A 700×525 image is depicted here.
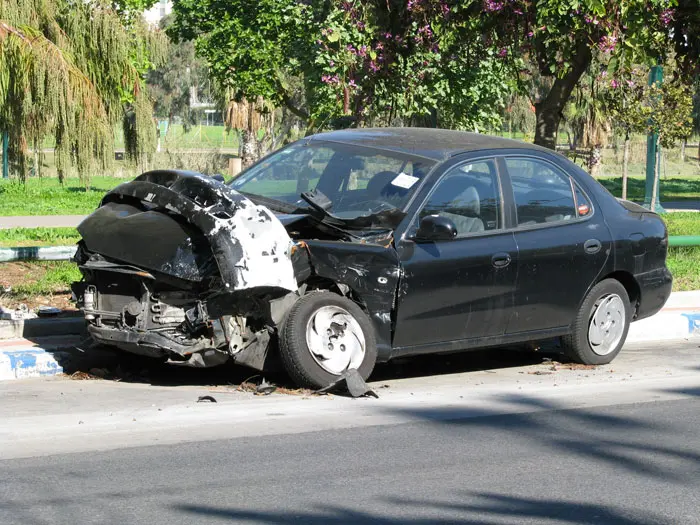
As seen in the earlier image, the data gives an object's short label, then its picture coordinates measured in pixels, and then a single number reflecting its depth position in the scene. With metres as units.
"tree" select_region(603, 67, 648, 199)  19.95
